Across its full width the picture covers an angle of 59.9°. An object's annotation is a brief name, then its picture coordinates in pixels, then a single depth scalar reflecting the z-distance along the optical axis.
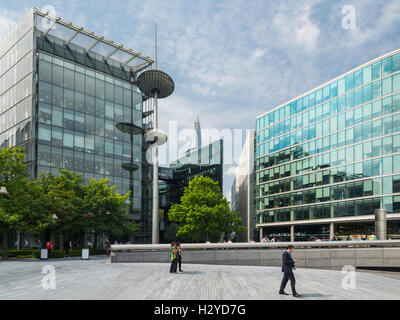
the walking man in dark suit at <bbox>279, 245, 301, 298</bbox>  11.05
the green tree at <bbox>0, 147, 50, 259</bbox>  28.08
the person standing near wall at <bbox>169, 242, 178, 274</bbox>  17.36
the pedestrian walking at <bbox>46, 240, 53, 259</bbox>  30.11
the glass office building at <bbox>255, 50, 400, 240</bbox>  47.38
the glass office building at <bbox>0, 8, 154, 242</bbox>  45.22
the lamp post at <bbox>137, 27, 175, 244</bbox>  40.13
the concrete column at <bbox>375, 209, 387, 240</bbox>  31.81
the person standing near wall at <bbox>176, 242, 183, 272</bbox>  17.79
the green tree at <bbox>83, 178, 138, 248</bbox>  36.09
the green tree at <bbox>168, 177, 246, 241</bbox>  44.28
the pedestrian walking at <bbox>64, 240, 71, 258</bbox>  32.53
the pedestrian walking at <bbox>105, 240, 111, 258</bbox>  34.59
